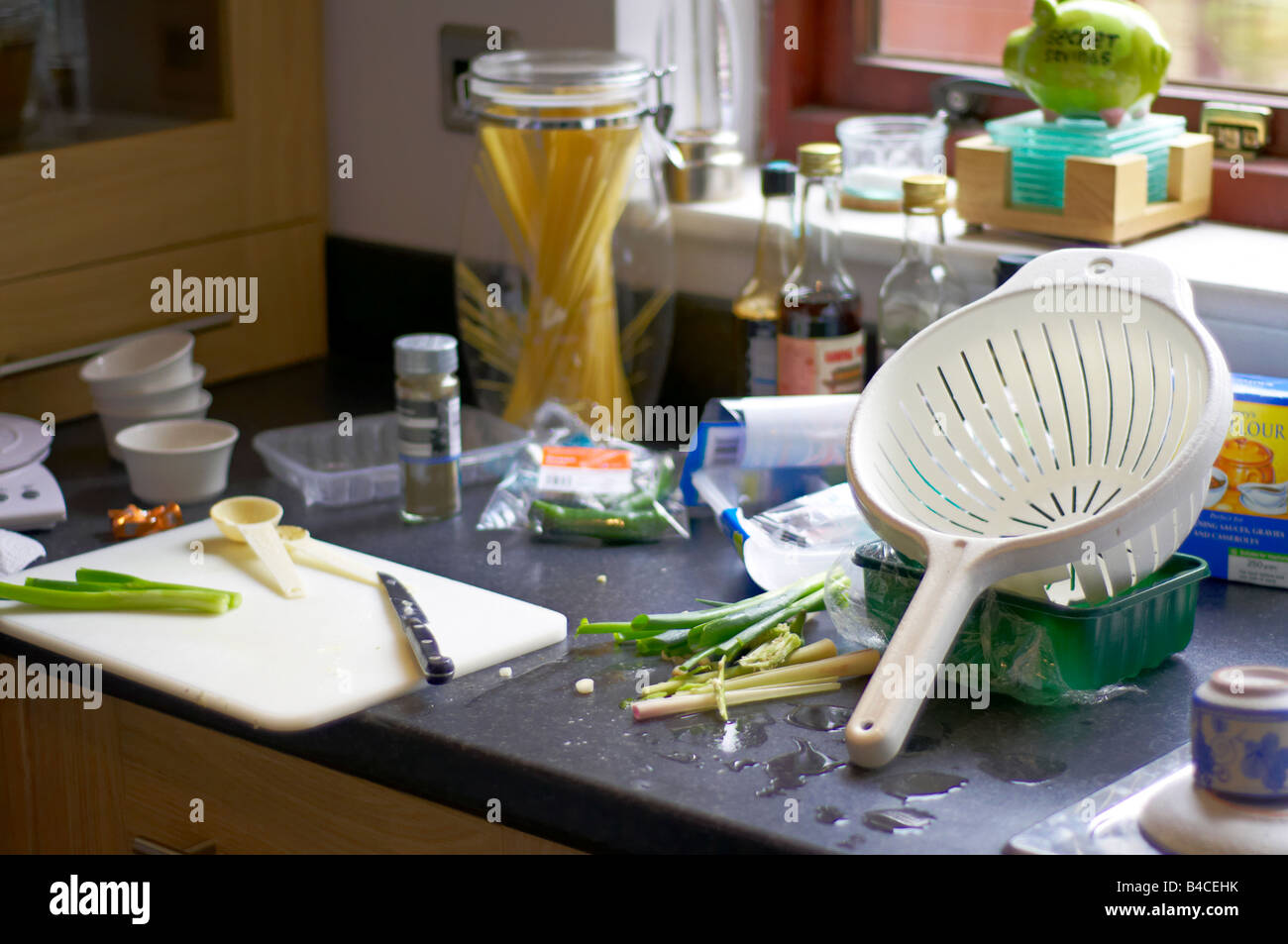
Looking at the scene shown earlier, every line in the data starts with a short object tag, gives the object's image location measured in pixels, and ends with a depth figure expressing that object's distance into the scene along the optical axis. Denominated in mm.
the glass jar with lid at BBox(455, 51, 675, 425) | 1986
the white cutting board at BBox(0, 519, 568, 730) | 1714
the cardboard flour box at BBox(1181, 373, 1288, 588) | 1807
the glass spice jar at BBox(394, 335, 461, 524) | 1904
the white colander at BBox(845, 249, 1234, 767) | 1662
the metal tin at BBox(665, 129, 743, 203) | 2115
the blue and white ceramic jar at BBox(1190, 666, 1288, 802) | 1551
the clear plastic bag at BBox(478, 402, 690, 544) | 1902
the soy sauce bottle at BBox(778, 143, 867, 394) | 1946
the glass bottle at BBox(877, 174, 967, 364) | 1951
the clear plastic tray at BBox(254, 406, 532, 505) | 1961
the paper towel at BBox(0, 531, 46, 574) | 1857
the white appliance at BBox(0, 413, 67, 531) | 1919
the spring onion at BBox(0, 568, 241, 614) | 1796
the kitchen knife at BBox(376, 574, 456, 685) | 1724
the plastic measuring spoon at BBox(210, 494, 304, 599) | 1829
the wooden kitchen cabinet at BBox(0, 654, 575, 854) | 1712
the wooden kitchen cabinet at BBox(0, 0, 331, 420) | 2089
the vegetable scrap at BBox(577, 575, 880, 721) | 1704
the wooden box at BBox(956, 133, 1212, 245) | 1937
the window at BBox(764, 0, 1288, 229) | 2012
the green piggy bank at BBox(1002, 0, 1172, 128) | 1927
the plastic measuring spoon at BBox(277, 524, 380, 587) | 1840
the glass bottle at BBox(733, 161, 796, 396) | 1965
